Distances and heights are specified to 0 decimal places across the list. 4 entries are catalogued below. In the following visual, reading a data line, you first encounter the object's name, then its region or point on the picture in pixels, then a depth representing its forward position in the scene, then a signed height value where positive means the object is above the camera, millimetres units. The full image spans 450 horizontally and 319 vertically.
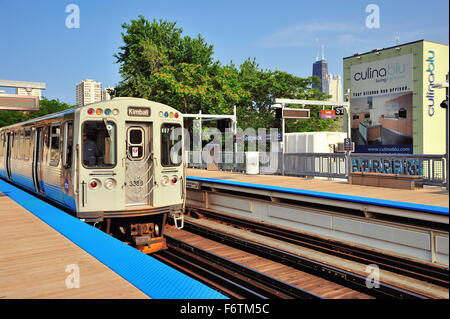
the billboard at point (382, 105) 30078 +3338
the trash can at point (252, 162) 19141 -607
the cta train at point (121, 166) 9055 -359
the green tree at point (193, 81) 32125 +6317
